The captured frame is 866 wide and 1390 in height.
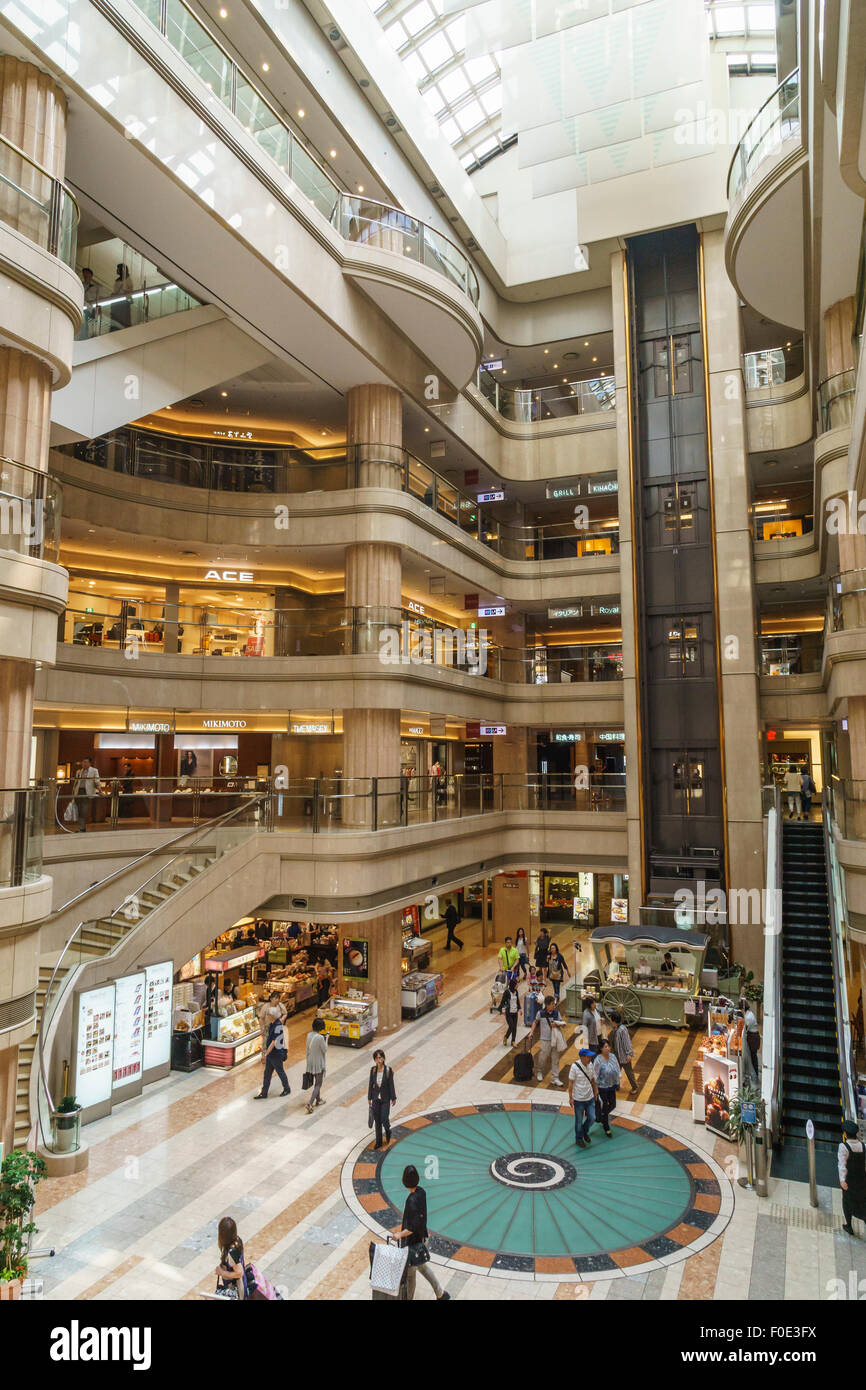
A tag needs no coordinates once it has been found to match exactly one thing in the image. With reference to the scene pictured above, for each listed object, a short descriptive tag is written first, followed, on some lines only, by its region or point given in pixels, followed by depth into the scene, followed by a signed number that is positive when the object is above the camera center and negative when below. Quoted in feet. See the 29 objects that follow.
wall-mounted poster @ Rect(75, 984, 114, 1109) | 40.88 -13.53
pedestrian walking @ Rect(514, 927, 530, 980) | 66.23 -14.66
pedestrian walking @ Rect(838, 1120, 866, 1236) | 30.96 -14.87
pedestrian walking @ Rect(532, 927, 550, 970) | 68.18 -14.66
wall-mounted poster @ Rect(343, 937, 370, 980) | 59.57 -13.47
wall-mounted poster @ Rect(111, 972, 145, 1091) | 43.29 -13.43
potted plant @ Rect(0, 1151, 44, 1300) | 25.17 -13.71
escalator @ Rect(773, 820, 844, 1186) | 40.72 -14.14
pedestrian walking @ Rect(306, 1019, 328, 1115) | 42.91 -14.64
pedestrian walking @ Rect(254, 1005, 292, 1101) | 44.47 -14.85
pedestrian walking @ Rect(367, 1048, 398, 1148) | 38.27 -14.59
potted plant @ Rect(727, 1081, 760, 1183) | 37.35 -15.48
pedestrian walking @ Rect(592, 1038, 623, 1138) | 39.93 -14.69
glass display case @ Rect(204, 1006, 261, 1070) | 49.42 -16.02
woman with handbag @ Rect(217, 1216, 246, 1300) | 22.76 -13.49
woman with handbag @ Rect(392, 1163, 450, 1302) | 25.45 -14.01
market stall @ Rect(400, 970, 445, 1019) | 61.00 -16.32
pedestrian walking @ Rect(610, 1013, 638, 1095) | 46.01 -14.97
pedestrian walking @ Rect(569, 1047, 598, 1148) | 38.47 -14.77
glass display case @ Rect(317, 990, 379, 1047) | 55.01 -16.38
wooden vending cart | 57.93 -14.43
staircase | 38.59 -8.88
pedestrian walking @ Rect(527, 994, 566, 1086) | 48.08 -15.39
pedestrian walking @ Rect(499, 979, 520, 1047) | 53.93 -15.28
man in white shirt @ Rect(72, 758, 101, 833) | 49.83 -1.45
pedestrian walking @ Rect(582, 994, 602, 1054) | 47.86 -14.47
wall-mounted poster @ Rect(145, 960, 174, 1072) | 45.83 -13.36
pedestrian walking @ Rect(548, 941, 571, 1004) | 63.46 -15.25
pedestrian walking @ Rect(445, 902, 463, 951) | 85.46 -15.15
